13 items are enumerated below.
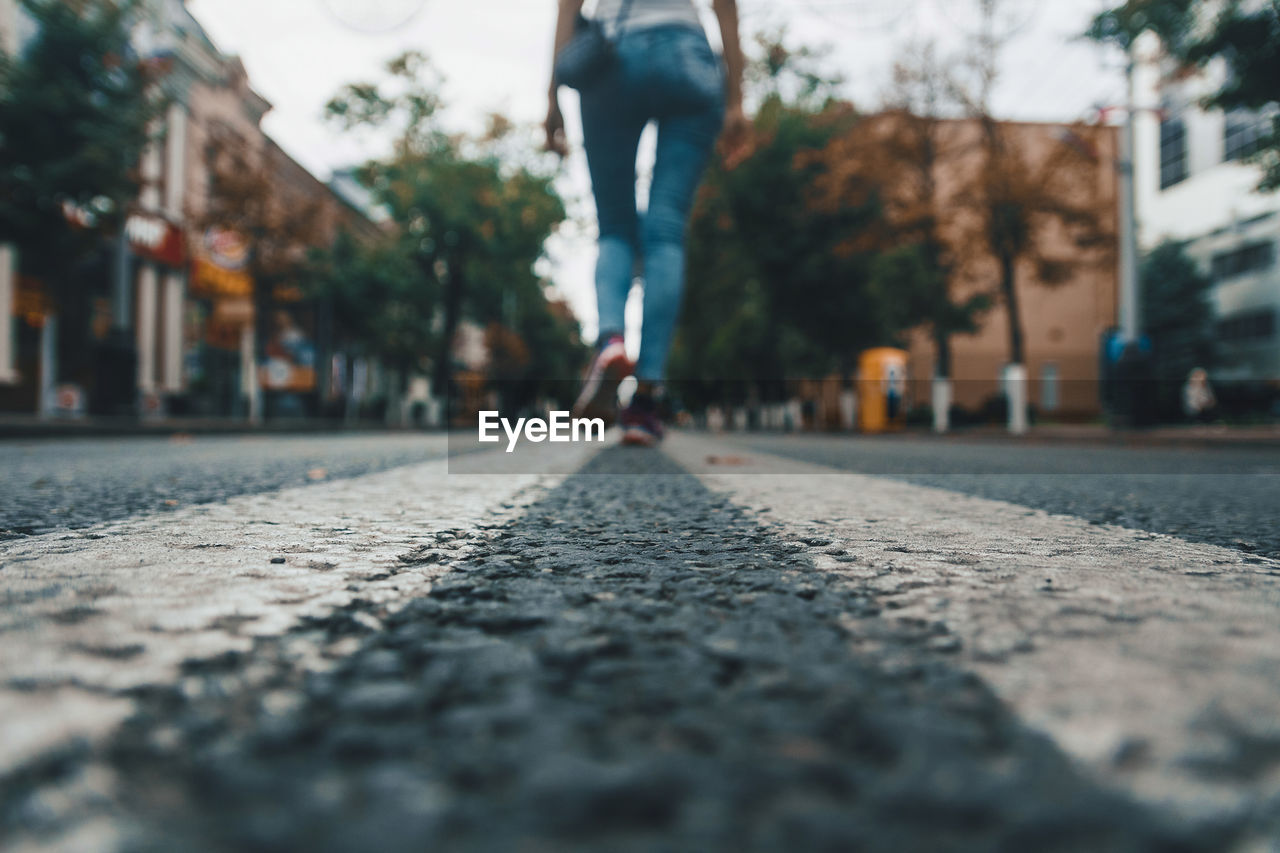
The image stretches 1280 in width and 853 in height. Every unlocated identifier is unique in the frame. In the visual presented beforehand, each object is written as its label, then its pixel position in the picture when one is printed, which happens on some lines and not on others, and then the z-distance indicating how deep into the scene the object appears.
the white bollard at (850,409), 22.64
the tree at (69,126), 10.53
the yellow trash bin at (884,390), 20.39
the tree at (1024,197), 21.92
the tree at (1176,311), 37.28
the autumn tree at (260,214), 20.77
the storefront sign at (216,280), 22.59
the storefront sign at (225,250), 22.16
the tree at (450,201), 29.20
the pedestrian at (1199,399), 19.95
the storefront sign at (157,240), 19.17
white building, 35.44
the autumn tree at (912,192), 22.41
